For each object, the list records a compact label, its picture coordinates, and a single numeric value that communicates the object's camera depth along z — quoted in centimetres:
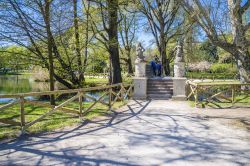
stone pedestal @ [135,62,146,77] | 1181
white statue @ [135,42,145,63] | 1182
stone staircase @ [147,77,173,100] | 1180
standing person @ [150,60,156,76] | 1545
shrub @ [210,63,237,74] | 3959
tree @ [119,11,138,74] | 2555
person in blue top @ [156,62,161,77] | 1560
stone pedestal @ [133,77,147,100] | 1160
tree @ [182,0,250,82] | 781
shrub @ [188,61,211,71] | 4605
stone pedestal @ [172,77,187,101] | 1148
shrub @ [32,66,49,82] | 2682
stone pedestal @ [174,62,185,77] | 1173
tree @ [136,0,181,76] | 1854
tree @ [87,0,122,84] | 1354
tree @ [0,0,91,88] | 995
